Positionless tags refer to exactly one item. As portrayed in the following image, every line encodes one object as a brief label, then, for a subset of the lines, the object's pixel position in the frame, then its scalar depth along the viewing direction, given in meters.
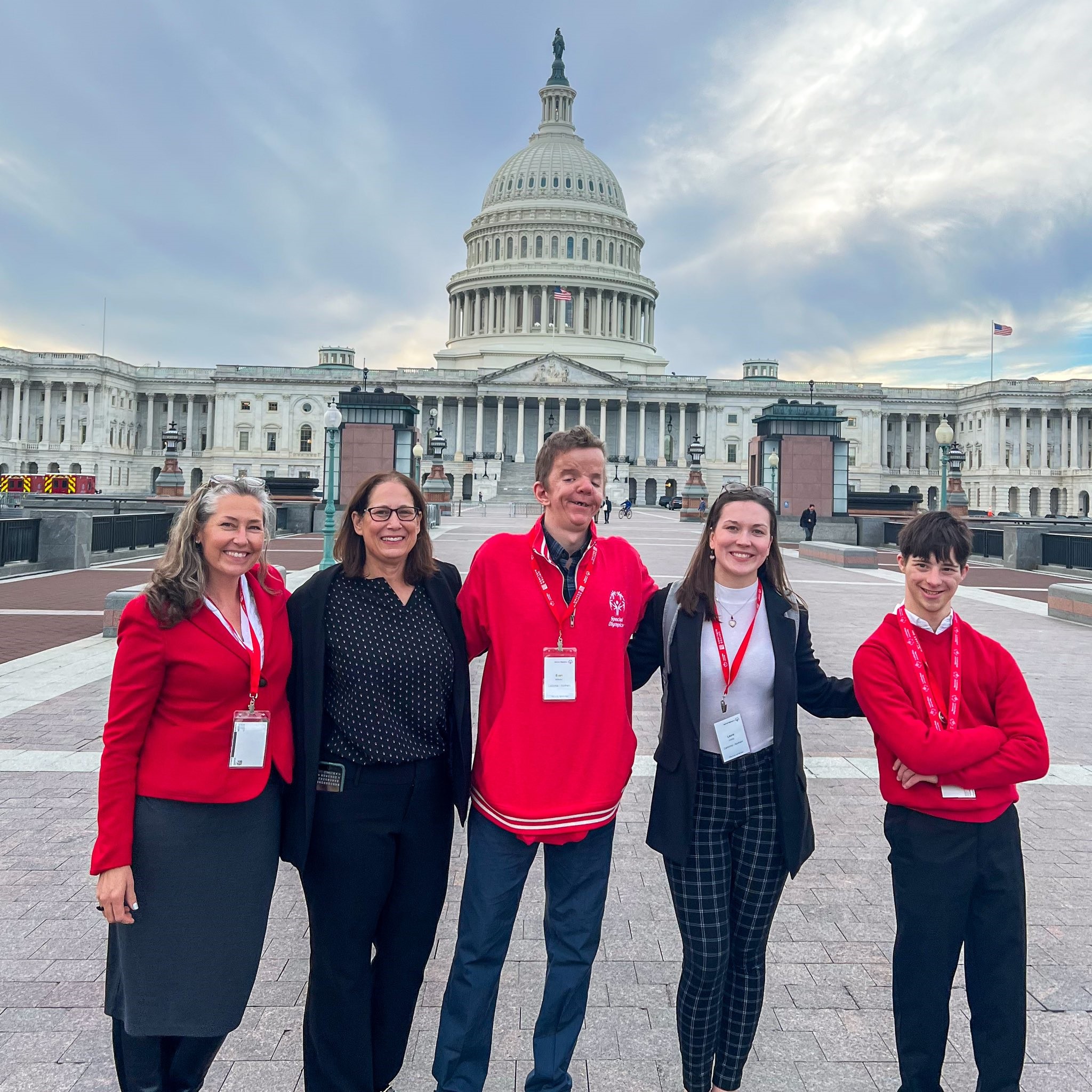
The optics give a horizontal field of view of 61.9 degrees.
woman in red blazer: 3.09
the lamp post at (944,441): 35.97
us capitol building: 99.88
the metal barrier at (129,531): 23.95
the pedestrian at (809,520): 35.72
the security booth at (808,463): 39.25
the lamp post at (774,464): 38.81
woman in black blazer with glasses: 3.38
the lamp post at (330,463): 19.61
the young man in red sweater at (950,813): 3.34
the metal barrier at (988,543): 29.41
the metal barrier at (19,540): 20.22
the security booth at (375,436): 37.03
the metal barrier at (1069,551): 24.58
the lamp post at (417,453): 38.05
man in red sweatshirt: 3.49
